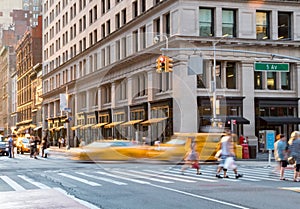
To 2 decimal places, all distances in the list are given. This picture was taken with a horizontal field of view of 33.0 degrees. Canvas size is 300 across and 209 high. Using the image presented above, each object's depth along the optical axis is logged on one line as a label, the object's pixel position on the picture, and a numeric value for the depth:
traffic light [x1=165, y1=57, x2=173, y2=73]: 26.16
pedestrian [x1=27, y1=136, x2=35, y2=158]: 39.98
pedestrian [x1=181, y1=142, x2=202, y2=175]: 21.61
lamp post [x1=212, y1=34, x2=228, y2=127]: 35.62
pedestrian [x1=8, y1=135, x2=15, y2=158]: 40.11
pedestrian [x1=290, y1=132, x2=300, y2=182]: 18.50
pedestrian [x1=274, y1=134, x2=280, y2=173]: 20.06
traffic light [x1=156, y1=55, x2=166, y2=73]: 26.20
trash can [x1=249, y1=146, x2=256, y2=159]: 35.51
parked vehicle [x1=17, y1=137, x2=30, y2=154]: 49.34
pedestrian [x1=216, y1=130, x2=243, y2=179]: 19.02
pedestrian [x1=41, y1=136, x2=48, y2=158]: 41.00
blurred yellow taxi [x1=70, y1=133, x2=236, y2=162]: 21.44
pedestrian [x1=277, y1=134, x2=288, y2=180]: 19.47
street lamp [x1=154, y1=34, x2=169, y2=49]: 41.93
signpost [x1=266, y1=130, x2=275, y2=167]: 30.37
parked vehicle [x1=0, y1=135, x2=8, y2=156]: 44.97
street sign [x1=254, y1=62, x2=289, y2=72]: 27.94
